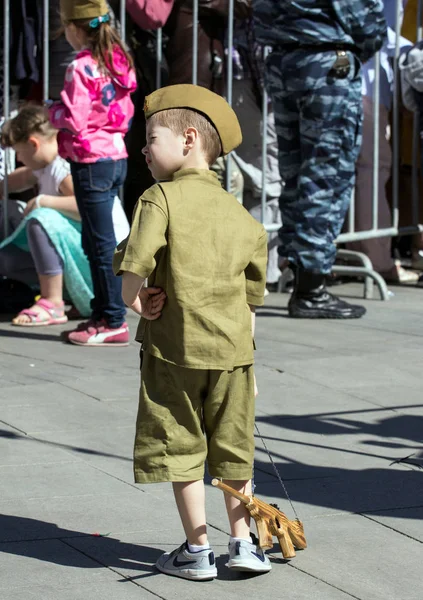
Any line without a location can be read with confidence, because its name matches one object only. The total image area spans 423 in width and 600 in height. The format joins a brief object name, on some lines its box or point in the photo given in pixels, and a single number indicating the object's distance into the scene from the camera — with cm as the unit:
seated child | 1200
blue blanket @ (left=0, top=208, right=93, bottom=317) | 1198
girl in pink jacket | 1080
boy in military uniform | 582
